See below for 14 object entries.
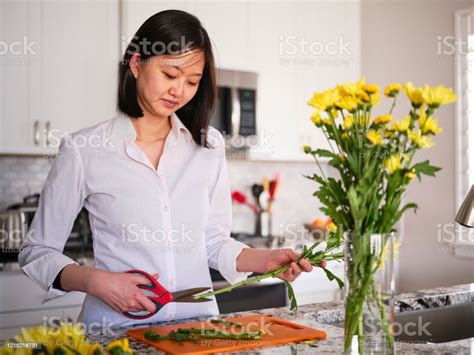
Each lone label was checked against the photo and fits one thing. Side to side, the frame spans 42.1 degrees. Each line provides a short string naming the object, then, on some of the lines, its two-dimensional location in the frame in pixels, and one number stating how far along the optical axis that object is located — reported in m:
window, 3.76
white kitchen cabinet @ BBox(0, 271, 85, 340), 2.97
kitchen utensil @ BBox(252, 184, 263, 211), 4.30
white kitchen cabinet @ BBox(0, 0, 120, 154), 3.28
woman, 1.72
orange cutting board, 1.31
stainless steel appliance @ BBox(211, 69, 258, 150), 3.77
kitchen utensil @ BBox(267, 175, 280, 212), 4.32
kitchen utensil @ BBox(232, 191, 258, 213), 4.24
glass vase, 1.12
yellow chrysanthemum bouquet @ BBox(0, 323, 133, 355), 0.93
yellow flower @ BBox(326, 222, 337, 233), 1.31
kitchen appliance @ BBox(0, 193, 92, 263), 3.20
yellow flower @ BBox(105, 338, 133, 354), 0.96
